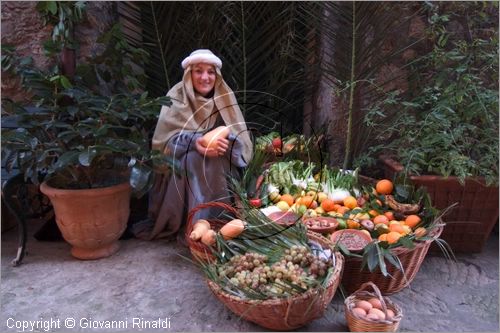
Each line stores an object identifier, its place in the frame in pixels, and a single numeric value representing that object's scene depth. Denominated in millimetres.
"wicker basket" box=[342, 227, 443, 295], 2289
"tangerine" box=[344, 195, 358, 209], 2796
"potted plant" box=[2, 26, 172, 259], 2546
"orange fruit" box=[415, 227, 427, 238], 2371
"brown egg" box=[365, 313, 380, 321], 1894
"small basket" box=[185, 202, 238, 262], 2377
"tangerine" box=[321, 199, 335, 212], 2768
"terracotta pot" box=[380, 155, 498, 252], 2756
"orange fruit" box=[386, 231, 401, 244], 2318
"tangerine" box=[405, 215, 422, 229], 2529
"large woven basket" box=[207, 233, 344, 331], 1888
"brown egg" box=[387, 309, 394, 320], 1904
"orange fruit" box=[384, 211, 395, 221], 2656
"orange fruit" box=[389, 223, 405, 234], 2422
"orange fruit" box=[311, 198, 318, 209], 2812
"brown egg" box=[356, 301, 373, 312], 1967
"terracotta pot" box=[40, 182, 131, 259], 2701
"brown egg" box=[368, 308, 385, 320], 1897
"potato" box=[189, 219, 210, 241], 2416
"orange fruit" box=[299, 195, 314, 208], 2798
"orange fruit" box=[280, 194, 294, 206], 2822
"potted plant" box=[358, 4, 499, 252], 2670
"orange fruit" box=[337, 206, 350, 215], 2745
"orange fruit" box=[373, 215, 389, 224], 2566
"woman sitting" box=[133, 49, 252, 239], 2906
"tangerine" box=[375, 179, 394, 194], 2840
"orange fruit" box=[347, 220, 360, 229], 2551
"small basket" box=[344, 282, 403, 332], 1888
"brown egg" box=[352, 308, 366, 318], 1928
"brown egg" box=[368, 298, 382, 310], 1982
